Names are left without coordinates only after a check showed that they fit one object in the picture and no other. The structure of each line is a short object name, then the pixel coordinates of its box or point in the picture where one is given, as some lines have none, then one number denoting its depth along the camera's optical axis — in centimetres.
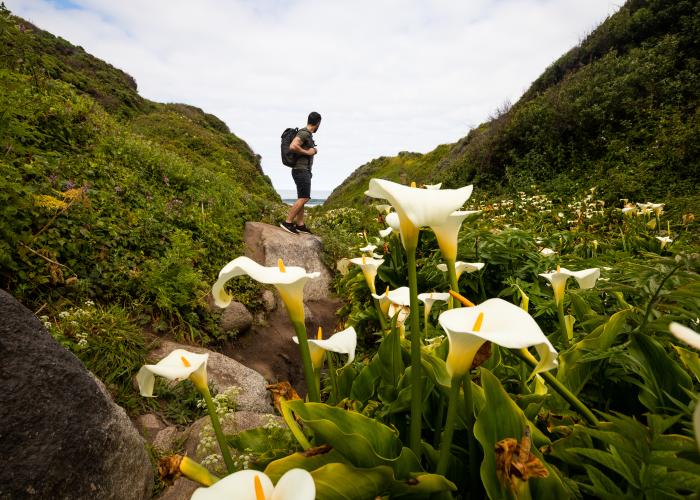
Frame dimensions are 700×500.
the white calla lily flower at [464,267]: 152
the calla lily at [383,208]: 339
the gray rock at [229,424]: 210
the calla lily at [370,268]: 165
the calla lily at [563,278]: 146
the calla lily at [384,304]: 152
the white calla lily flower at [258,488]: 71
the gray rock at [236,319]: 389
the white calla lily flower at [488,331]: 72
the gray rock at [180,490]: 191
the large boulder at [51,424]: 151
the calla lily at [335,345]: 113
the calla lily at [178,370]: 102
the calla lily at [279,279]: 96
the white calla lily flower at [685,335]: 42
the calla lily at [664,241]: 289
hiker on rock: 593
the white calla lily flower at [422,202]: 80
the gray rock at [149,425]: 243
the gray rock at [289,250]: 567
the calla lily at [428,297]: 151
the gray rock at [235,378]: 295
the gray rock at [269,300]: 473
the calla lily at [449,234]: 102
